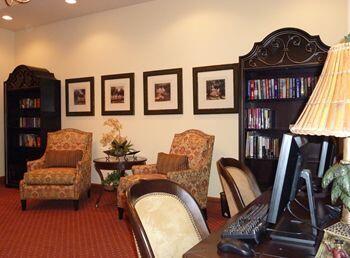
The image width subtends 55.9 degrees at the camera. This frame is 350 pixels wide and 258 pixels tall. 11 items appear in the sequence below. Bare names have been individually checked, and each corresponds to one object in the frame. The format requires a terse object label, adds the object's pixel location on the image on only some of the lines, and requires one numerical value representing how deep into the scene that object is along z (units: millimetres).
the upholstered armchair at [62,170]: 4418
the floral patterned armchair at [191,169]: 3824
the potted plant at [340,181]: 1070
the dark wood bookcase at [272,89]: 3744
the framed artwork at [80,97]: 5715
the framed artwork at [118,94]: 5312
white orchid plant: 4504
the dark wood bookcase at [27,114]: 5723
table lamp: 989
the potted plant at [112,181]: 4336
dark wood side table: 4312
